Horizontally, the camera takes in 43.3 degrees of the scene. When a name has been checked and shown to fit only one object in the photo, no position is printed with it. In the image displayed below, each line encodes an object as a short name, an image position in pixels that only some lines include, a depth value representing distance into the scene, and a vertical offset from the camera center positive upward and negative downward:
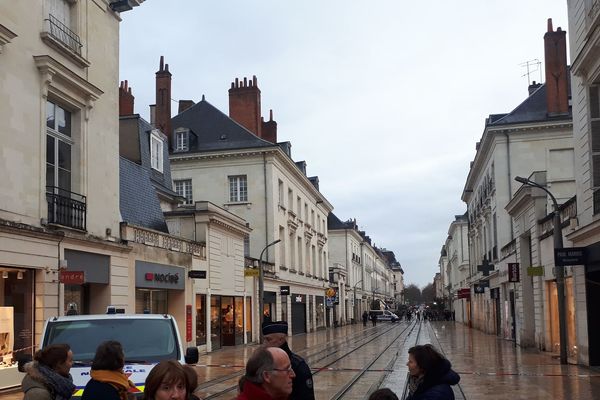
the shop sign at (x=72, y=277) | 17.53 +0.20
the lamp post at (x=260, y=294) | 33.03 -0.52
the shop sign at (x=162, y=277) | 23.83 +0.22
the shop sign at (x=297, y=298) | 47.55 -1.07
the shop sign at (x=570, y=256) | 19.47 +0.52
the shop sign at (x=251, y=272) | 33.35 +0.44
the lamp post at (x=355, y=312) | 84.65 -3.65
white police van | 9.25 -0.63
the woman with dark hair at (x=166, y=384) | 3.86 -0.51
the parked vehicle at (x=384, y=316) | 84.38 -4.06
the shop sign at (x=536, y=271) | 24.86 +0.19
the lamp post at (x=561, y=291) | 21.09 -0.40
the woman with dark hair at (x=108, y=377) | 4.89 -0.61
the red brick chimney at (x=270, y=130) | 51.78 +10.35
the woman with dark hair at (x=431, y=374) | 4.80 -0.61
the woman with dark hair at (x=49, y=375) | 5.31 -0.64
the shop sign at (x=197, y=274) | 27.45 +0.33
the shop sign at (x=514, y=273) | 31.06 +0.18
